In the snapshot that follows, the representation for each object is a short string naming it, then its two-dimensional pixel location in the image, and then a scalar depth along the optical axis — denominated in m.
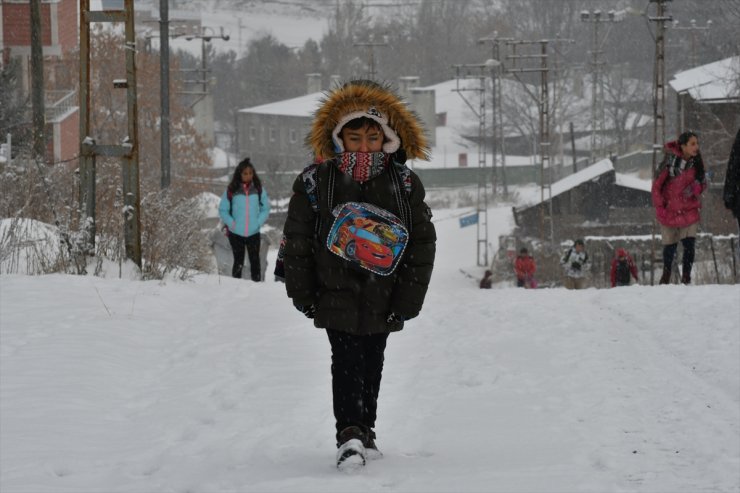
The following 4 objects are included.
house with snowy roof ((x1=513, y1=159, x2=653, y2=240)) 54.84
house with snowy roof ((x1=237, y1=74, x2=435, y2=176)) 101.44
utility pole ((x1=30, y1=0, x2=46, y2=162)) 24.95
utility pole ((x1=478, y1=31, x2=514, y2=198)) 48.58
